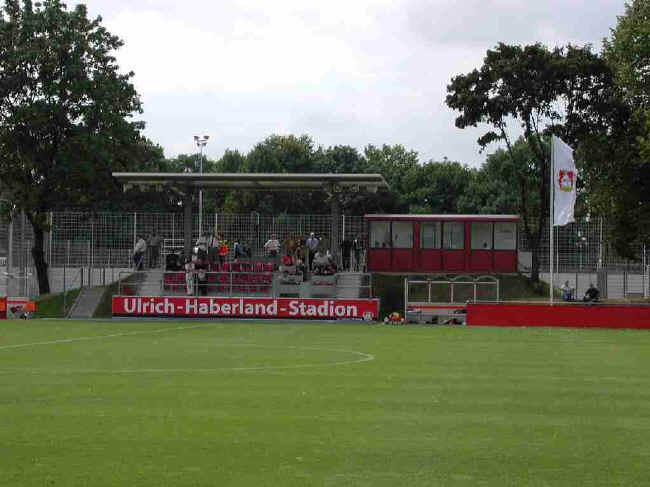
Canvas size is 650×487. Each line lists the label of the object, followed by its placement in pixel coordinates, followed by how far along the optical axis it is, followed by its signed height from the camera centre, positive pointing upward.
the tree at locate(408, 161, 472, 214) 108.88 +7.87
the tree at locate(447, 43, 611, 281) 51.47 +8.30
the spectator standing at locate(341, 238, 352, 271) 50.84 +0.64
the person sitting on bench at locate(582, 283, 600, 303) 43.47 -1.15
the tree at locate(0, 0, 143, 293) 49.00 +6.59
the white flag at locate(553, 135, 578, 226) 41.53 +3.41
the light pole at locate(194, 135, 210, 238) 76.69 +8.44
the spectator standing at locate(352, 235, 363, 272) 51.47 +0.70
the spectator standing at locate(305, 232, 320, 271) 48.51 +0.72
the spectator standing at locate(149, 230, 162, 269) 50.06 +0.49
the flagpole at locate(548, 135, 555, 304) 41.16 +2.70
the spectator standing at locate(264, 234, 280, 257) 50.09 +0.73
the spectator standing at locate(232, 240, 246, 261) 49.94 +0.53
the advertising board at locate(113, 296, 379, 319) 43.22 -1.75
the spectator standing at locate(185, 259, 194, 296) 44.69 -0.74
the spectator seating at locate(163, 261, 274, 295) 44.62 -0.74
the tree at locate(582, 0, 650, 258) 48.78 +5.68
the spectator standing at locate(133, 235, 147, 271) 49.34 +0.39
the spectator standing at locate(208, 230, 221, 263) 47.22 +0.58
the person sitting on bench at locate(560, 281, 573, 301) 46.38 -1.14
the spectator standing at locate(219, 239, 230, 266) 47.98 +0.47
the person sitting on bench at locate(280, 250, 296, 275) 45.41 -0.08
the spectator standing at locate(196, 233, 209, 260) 45.91 +0.66
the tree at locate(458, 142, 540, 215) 103.00 +7.65
